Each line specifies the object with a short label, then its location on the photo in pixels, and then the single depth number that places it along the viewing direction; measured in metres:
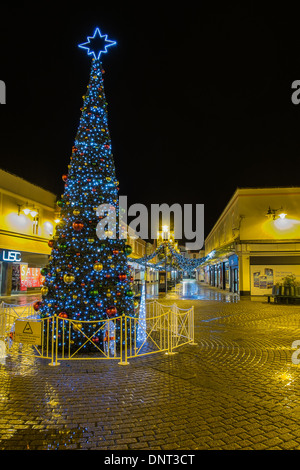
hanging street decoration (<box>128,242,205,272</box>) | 24.61
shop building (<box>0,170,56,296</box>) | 22.08
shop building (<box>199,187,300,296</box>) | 22.94
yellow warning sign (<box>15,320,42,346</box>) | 6.73
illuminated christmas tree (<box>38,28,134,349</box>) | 7.61
